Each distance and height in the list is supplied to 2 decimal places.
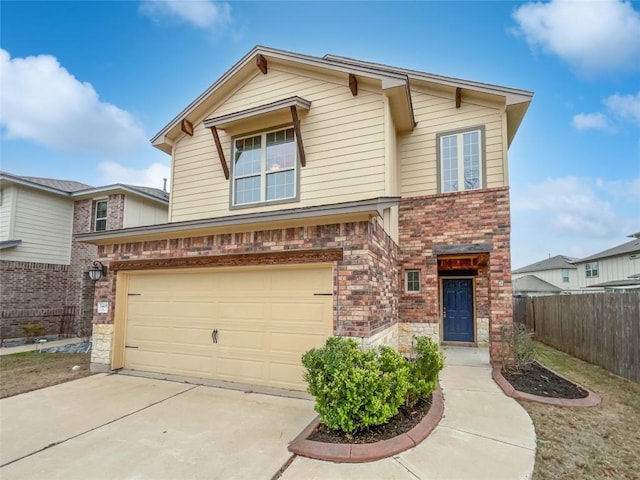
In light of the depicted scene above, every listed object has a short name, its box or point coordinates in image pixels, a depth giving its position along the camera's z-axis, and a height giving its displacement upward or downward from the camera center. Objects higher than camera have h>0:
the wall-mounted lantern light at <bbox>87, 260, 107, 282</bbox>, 7.89 +0.08
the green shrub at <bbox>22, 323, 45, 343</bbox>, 12.12 -2.07
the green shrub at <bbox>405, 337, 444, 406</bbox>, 5.00 -1.40
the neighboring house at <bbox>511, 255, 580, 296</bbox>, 31.76 +0.07
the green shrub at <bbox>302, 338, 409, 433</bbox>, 3.97 -1.30
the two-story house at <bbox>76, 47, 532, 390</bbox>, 5.99 +1.03
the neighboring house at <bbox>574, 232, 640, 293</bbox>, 23.12 +1.11
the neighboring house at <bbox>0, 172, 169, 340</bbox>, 12.63 +1.09
